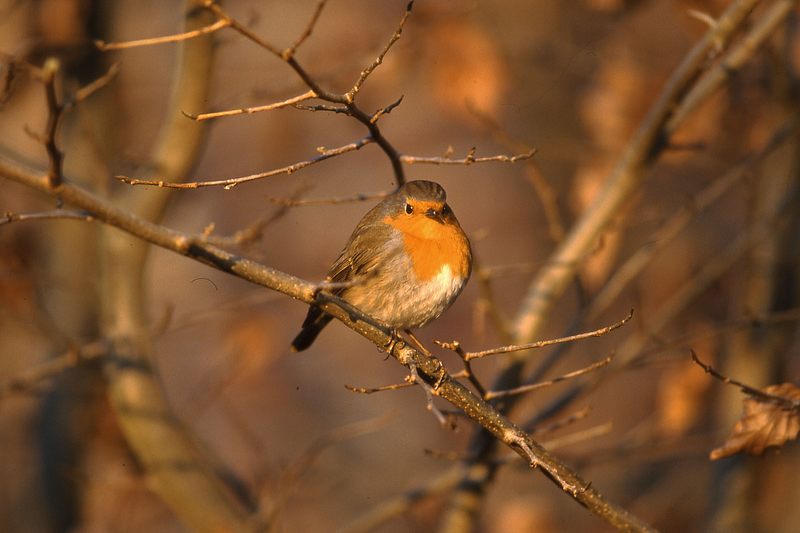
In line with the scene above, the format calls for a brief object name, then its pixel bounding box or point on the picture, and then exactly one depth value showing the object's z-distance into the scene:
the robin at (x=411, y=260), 6.86
